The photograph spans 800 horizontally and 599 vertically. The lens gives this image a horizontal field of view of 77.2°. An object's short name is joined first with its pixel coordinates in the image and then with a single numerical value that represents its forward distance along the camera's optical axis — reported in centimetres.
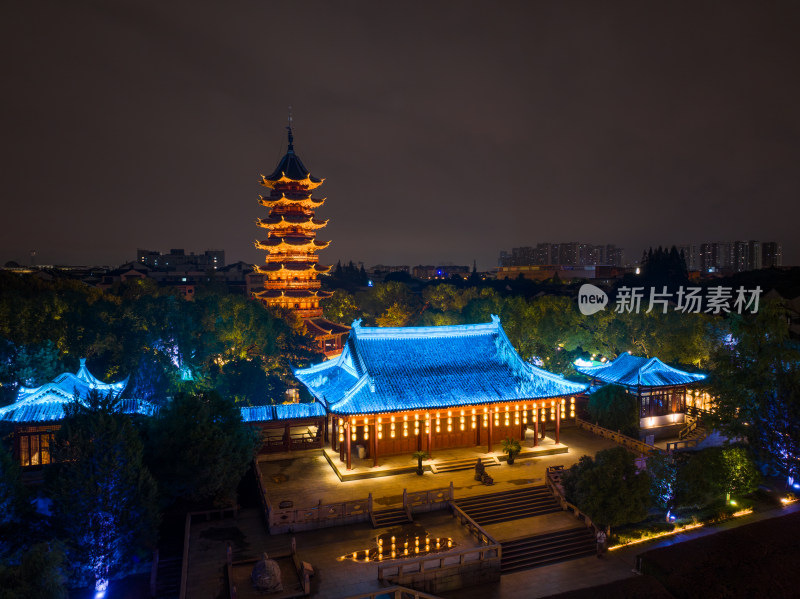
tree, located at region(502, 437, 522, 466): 2214
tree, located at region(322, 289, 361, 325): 6204
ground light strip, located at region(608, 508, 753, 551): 1756
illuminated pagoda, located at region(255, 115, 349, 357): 4838
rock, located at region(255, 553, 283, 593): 1381
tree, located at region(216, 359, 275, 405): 3119
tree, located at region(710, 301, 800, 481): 2002
